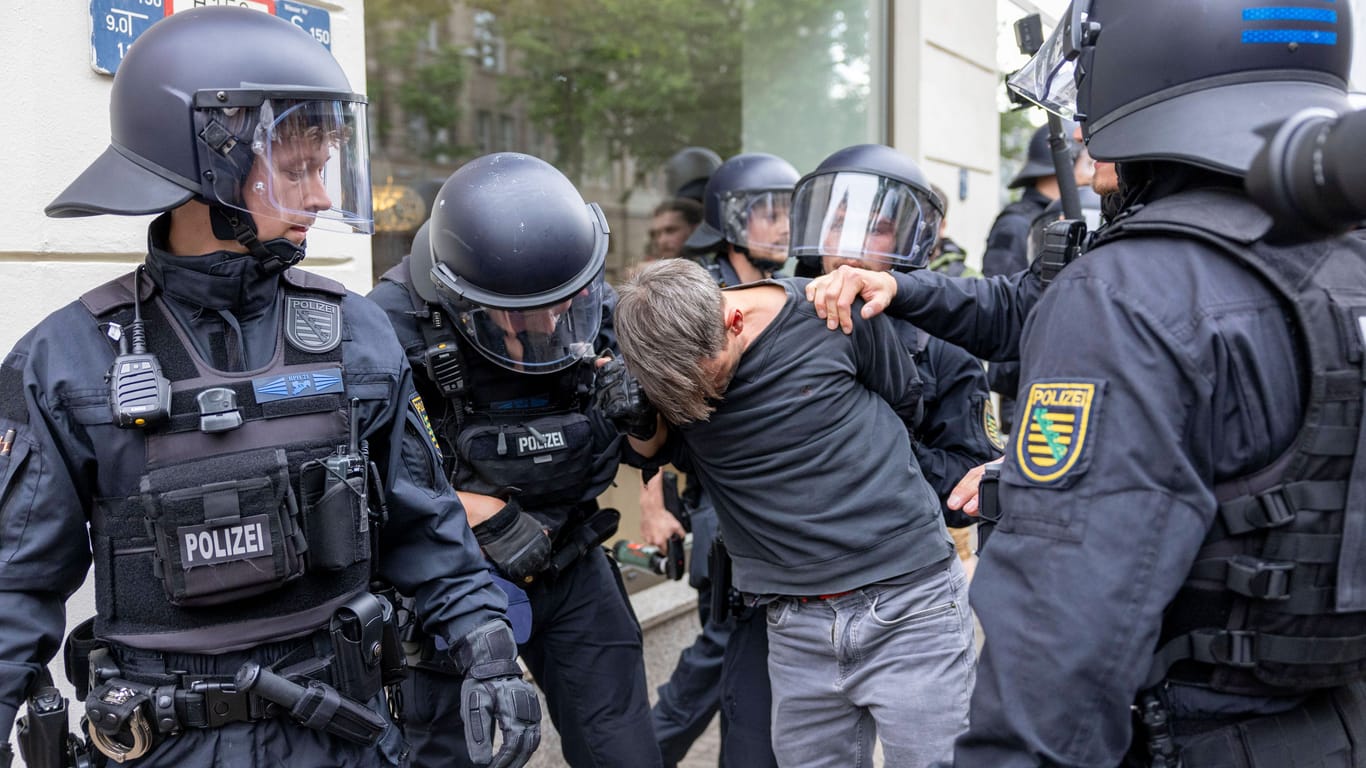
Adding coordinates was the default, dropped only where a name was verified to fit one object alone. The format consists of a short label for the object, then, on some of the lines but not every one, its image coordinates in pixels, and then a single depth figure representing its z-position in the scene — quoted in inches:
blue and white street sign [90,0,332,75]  105.0
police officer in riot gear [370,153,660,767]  107.9
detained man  93.4
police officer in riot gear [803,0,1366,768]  50.0
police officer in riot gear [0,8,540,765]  68.2
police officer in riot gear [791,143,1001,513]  117.4
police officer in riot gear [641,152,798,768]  112.1
